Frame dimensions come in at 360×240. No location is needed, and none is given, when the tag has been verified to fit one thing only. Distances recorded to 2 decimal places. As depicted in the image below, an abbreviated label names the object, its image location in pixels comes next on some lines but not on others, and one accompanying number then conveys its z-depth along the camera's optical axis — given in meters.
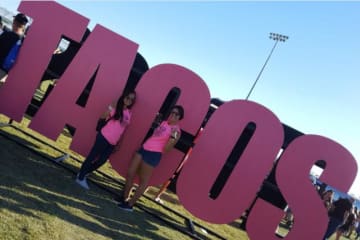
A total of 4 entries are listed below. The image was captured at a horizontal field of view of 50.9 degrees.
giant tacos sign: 6.38
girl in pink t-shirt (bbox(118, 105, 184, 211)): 5.99
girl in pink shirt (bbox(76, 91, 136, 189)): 6.14
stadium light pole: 39.78
